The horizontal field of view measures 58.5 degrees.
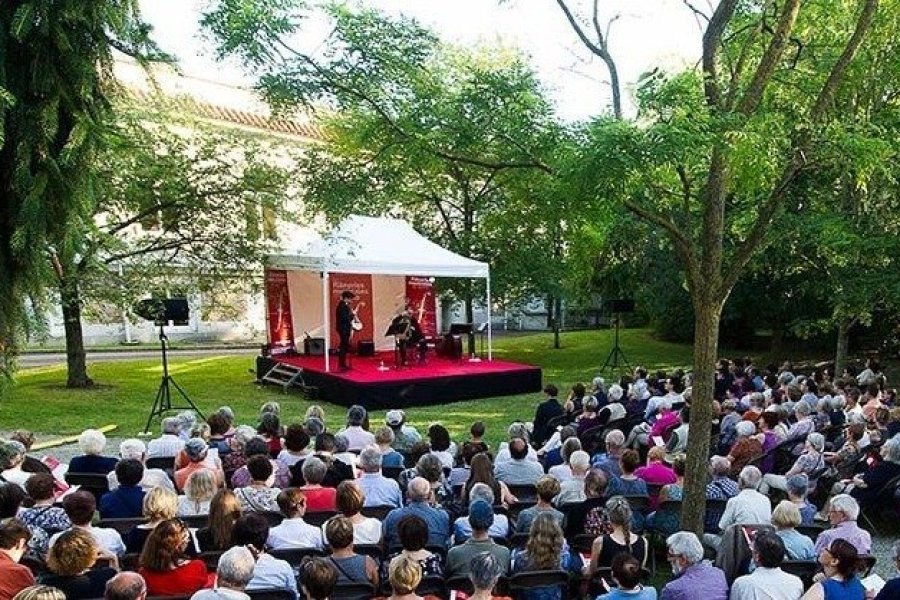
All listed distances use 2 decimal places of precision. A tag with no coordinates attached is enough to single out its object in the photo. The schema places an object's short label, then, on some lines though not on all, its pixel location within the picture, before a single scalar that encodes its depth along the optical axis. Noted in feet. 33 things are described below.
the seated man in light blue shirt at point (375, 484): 19.80
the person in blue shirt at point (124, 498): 18.26
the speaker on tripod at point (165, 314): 39.06
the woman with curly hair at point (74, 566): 13.05
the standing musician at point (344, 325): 52.60
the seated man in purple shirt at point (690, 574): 14.01
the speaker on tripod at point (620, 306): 55.16
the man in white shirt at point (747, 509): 18.53
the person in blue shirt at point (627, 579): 13.15
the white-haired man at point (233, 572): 12.65
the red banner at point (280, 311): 64.80
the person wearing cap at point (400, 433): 26.61
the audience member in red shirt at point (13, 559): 13.04
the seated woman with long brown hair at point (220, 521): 16.05
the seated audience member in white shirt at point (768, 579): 13.85
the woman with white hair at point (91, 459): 21.62
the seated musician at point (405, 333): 55.52
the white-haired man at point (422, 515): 17.15
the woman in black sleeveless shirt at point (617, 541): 15.89
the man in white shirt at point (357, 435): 26.20
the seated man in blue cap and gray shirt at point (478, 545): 15.25
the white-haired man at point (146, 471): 20.17
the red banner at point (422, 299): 69.10
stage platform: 48.07
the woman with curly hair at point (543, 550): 15.40
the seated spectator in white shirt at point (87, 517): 15.15
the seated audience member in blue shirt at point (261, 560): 13.97
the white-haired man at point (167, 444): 24.39
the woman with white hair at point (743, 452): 24.79
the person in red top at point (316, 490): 18.97
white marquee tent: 51.29
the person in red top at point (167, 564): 13.64
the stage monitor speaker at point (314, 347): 63.26
